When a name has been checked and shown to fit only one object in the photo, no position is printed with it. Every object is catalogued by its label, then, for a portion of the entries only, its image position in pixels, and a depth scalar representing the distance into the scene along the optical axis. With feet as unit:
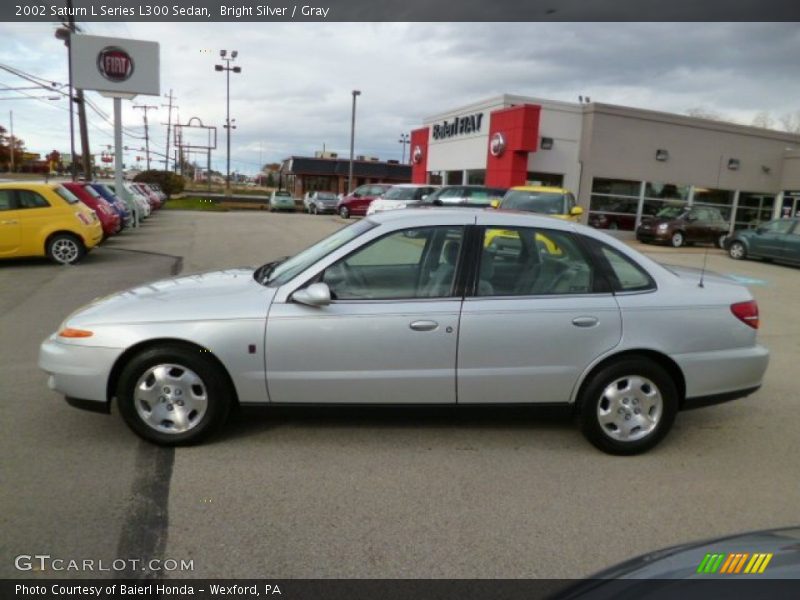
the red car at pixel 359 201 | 107.86
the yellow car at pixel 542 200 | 49.08
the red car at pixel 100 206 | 49.47
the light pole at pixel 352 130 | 140.26
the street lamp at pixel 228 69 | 162.40
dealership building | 82.69
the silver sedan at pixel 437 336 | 12.50
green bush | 161.07
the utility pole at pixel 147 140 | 294.39
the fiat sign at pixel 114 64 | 73.26
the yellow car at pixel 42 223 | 37.88
